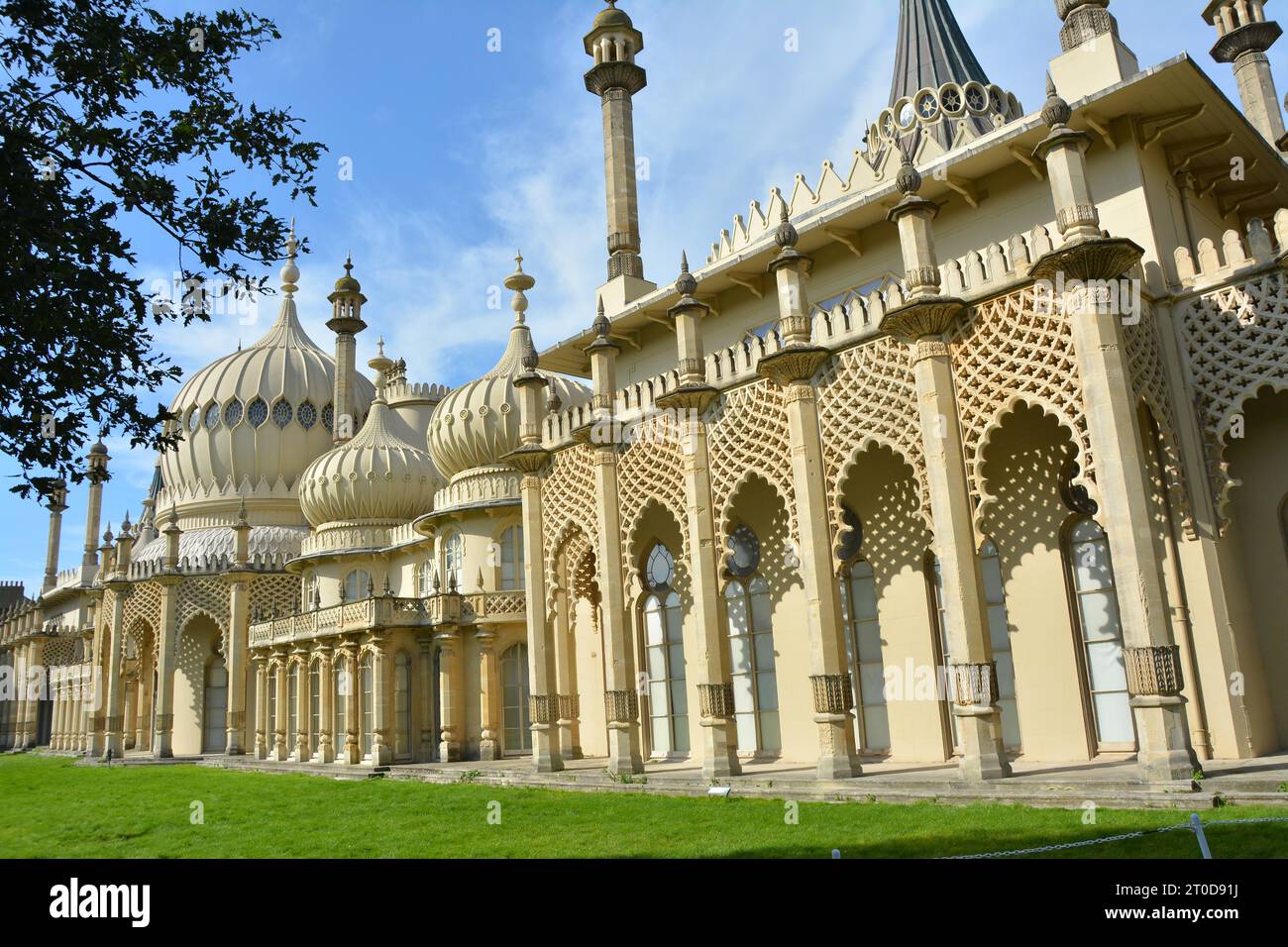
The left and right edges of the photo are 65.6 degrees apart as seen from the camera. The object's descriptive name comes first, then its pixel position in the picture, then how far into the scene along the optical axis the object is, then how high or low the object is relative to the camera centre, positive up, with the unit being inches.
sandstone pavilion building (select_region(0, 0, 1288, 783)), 468.1 +123.4
